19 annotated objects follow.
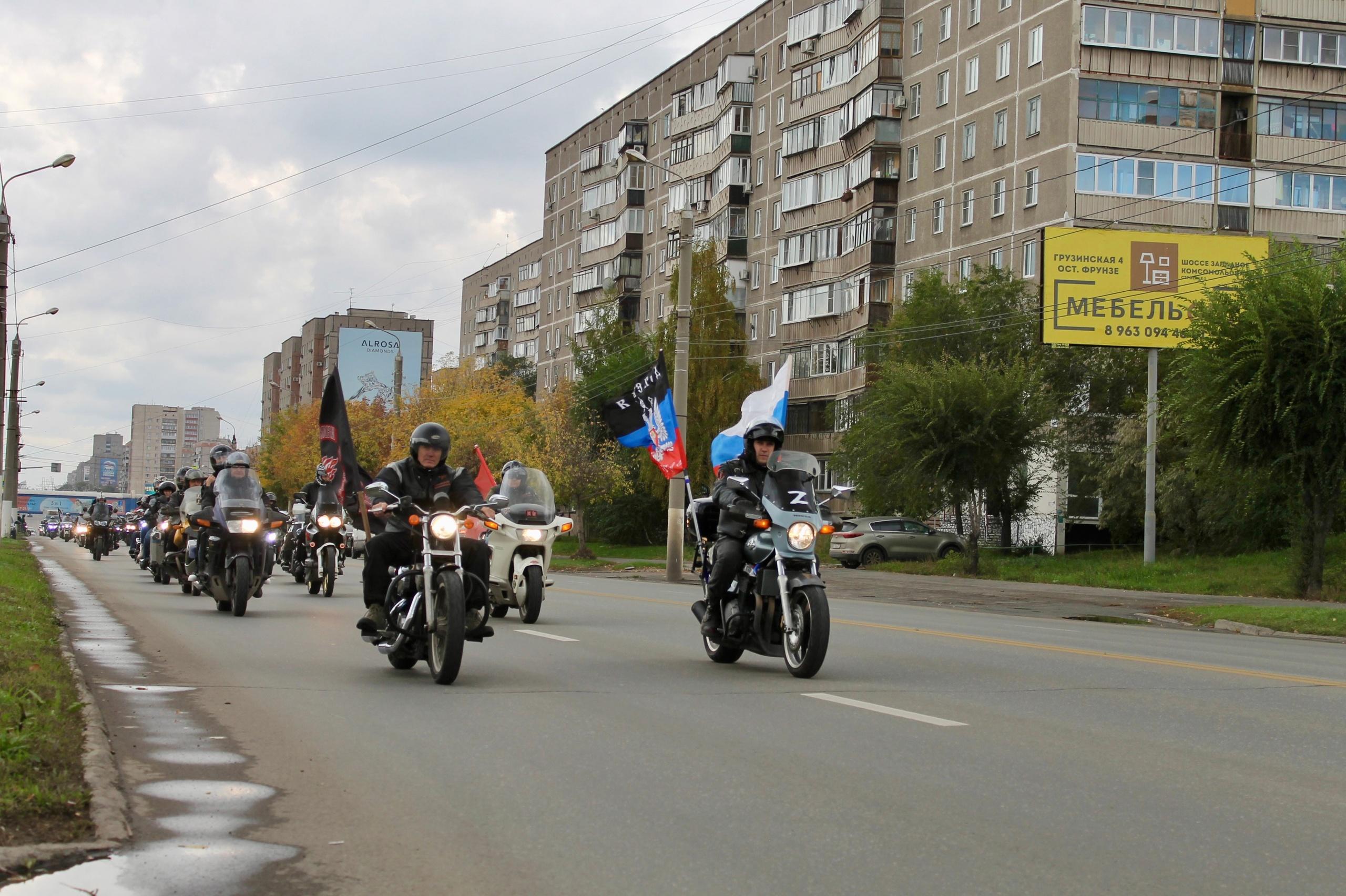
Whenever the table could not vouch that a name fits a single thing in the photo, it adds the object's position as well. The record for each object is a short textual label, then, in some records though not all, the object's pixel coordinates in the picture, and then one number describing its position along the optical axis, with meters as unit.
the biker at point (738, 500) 11.34
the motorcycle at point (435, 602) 10.28
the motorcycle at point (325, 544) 22.28
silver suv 45.41
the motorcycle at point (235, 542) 17.67
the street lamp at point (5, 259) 25.88
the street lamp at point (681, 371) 33.75
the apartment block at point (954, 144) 51.62
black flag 19.44
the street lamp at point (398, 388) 83.31
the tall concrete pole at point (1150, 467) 37.41
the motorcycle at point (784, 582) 10.91
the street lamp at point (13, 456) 58.87
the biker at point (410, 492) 11.12
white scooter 17.30
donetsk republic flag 31.58
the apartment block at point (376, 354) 156.00
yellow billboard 39.00
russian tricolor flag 23.50
